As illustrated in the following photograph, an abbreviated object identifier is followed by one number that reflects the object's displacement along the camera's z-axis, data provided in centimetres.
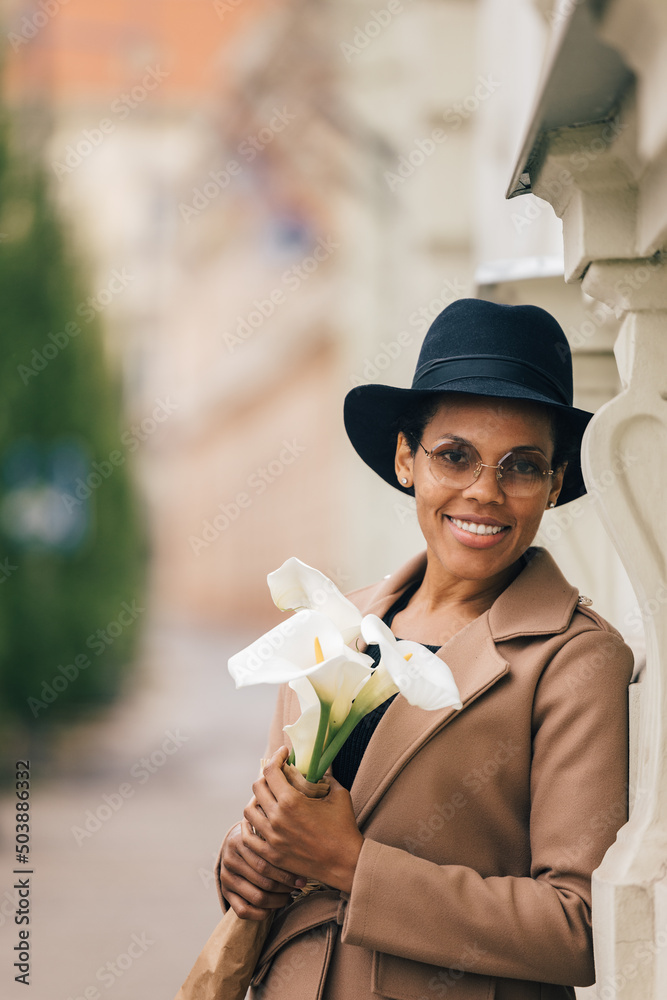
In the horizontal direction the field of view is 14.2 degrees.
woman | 236
